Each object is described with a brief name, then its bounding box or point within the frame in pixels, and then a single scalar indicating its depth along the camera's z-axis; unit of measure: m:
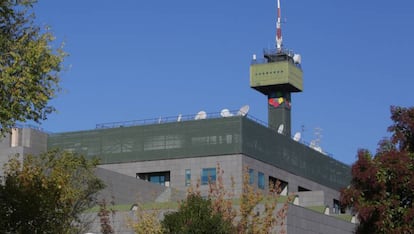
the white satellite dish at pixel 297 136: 112.09
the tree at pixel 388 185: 39.28
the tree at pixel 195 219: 36.94
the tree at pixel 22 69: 31.77
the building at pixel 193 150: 96.62
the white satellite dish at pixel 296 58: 168.88
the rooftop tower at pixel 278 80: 161.75
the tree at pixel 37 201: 42.88
